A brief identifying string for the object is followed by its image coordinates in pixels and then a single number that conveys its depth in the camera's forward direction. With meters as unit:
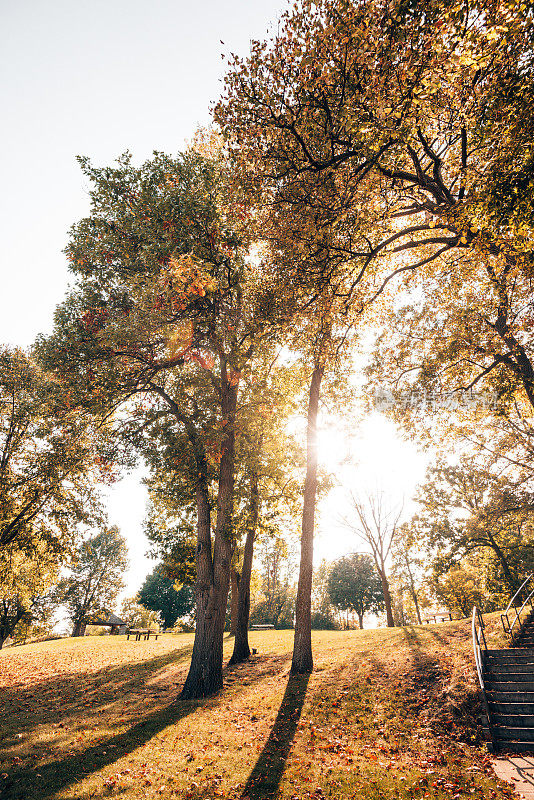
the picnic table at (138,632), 28.81
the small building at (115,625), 40.09
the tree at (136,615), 60.34
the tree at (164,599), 54.69
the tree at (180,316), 11.40
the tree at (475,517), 18.98
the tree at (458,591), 31.70
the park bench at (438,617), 34.50
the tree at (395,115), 6.36
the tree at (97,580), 55.72
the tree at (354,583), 51.25
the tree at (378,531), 28.31
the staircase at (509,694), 7.41
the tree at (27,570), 19.88
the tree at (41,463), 14.47
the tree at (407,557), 23.33
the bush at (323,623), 39.19
